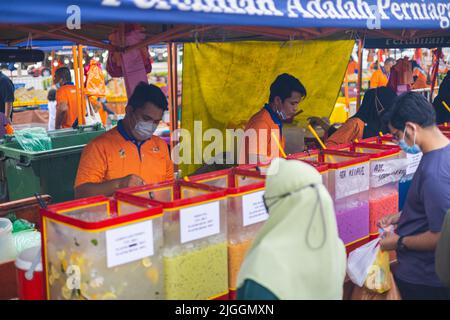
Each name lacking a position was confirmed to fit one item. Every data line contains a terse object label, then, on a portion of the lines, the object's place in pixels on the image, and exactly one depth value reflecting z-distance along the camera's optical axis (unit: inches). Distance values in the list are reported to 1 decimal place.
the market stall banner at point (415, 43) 270.2
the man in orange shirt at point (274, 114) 167.2
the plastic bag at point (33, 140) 236.2
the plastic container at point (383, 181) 127.0
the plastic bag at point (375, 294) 104.2
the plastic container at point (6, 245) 108.4
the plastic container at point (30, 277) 87.3
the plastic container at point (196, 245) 86.9
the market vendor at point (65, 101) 329.4
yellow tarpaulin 202.7
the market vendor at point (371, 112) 196.1
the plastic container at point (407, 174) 134.6
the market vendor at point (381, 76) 467.2
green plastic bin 223.9
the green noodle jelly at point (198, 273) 86.9
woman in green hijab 67.8
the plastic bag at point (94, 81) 341.4
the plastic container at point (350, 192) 116.6
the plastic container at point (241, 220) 96.0
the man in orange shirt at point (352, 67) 603.5
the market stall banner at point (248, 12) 79.2
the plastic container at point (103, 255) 78.0
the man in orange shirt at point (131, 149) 131.8
